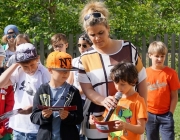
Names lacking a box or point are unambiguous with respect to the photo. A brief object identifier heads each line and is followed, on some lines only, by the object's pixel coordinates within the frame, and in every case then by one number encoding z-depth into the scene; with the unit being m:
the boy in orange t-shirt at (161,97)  5.10
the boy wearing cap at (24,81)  3.74
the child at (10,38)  7.16
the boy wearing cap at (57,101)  3.44
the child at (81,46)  5.02
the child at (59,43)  5.74
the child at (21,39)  5.01
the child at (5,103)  4.22
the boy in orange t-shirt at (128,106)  3.25
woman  3.34
